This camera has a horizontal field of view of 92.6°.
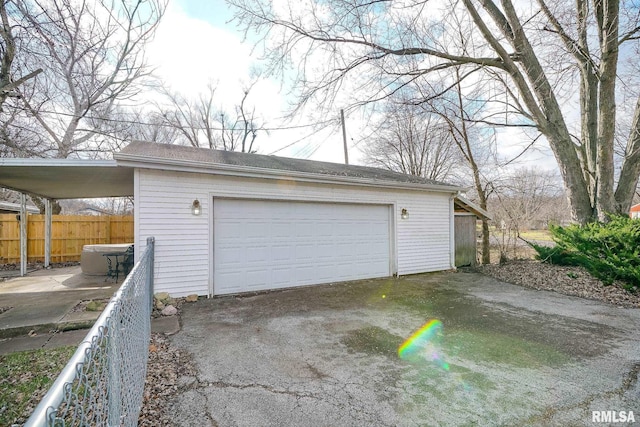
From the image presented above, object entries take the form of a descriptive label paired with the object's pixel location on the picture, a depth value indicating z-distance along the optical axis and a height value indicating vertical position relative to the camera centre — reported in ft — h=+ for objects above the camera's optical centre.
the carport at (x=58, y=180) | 17.01 +2.81
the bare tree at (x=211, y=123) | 70.79 +22.84
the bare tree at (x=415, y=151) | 58.34 +14.02
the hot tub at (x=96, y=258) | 26.66 -3.42
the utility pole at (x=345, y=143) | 53.47 +13.31
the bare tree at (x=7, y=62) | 16.12 +10.08
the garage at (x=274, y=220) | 18.69 -0.10
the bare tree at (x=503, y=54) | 23.63 +13.92
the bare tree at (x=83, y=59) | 15.78 +12.81
